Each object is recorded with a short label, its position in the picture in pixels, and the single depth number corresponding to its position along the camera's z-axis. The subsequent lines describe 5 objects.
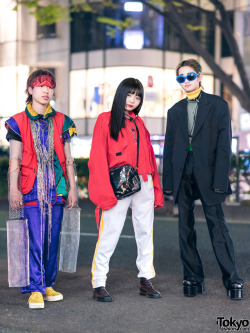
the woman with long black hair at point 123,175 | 4.68
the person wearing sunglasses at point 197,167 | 4.71
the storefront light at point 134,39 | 27.61
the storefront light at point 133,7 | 25.59
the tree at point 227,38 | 12.24
